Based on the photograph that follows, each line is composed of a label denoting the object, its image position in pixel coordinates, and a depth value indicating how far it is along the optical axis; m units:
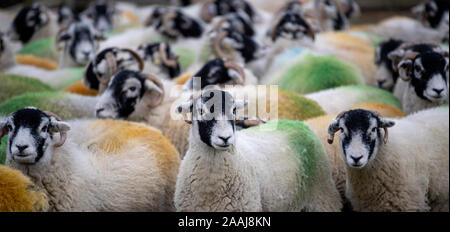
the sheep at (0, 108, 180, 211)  9.10
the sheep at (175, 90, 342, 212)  9.14
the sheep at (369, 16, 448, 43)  18.83
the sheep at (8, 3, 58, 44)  20.87
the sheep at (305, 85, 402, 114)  13.32
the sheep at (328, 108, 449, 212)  9.80
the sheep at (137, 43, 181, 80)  15.52
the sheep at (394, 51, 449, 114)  12.20
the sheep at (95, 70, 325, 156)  12.28
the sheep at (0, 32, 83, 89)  15.74
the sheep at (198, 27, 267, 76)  16.16
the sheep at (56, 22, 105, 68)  16.92
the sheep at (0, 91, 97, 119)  12.09
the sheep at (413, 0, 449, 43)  18.78
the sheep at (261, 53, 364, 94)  14.88
